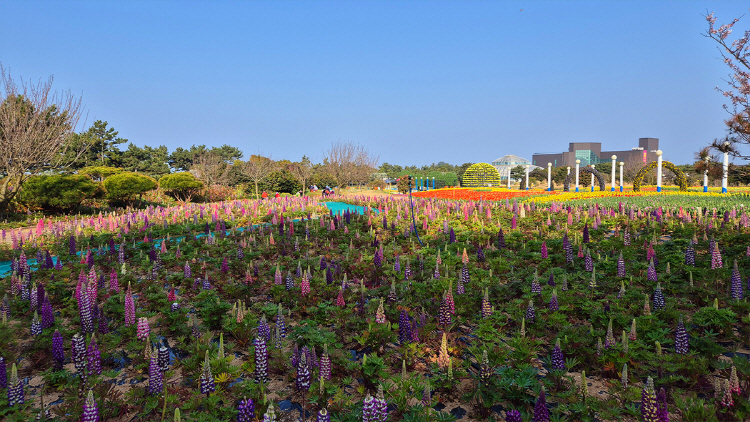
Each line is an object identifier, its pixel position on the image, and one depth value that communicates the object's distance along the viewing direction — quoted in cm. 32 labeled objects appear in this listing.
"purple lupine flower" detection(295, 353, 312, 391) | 309
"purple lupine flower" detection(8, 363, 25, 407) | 307
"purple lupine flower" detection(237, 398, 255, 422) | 285
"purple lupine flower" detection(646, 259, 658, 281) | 574
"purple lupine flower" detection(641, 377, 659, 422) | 267
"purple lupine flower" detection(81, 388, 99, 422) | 268
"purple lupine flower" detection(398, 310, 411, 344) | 415
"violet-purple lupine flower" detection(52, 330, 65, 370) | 378
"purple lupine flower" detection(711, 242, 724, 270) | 605
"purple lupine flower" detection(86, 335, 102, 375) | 356
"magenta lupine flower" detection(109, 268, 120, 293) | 572
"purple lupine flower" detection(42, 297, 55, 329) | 454
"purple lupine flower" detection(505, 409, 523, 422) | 267
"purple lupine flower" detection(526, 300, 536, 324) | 456
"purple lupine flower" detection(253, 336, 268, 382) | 347
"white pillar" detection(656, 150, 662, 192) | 2561
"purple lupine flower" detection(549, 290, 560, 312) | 475
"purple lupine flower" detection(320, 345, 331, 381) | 335
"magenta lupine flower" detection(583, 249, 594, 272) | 656
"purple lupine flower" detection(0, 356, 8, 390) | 341
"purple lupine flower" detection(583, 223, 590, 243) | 831
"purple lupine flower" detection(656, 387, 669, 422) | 265
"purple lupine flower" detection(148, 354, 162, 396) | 333
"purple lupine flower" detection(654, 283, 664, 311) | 471
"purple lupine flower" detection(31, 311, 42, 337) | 438
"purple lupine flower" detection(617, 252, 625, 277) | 606
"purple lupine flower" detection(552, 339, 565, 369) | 356
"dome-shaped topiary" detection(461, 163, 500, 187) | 5478
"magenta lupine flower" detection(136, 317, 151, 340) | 404
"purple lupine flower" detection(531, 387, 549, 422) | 266
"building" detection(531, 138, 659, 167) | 14736
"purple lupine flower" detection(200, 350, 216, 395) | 320
